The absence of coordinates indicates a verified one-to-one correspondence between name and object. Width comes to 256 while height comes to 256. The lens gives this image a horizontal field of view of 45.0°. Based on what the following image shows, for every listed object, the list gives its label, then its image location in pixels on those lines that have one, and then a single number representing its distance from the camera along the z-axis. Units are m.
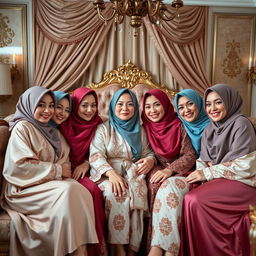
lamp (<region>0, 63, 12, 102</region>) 3.80
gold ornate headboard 4.04
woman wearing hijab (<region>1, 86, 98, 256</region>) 1.90
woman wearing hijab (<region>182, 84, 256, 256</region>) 1.99
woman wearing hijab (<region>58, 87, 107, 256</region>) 2.50
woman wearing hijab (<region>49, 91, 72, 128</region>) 2.47
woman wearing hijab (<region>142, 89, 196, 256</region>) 2.03
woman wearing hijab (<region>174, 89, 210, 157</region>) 2.57
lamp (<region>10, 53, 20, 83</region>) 4.21
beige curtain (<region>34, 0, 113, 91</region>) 4.11
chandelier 2.49
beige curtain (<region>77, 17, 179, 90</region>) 4.31
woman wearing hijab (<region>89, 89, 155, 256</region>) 2.15
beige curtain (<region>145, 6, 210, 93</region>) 4.23
